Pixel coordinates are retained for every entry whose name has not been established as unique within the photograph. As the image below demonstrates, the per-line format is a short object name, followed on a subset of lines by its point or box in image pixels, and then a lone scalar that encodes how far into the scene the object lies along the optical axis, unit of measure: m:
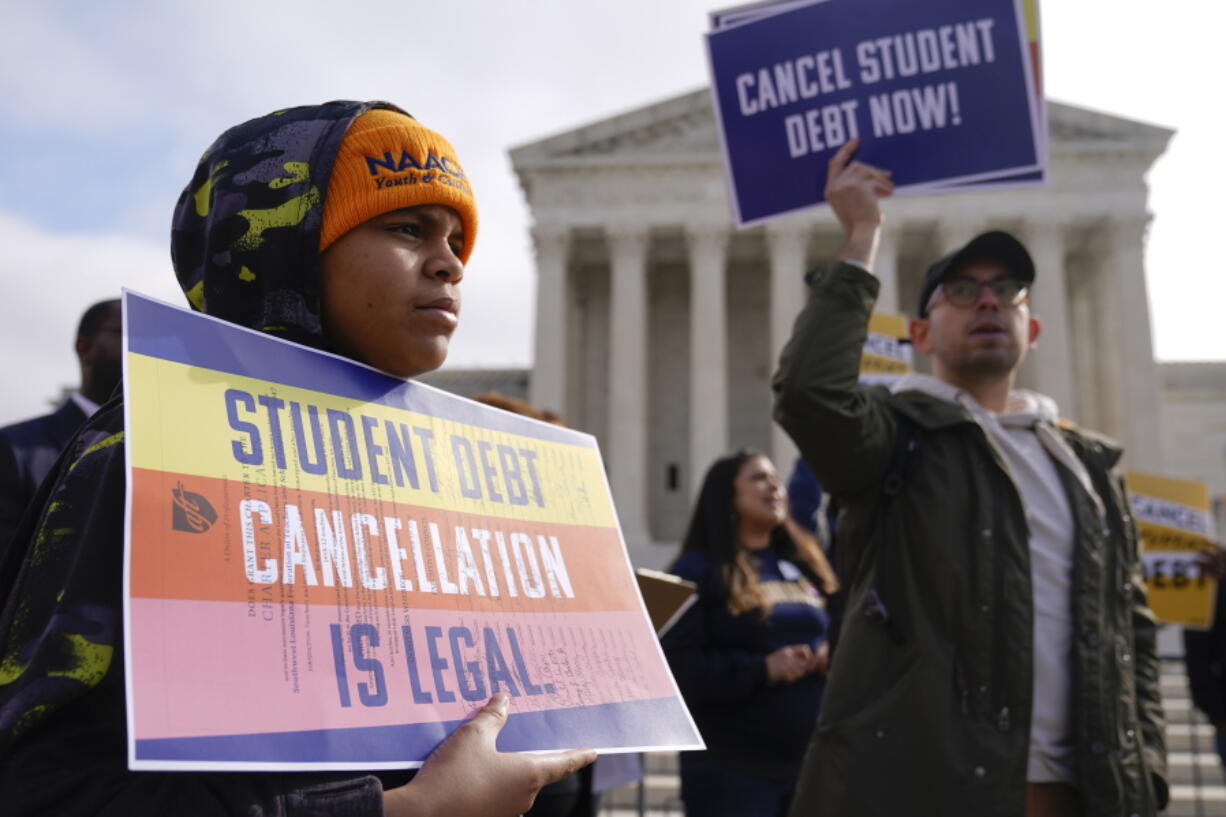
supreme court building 31.78
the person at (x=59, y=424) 3.54
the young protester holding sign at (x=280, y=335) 1.16
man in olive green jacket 2.77
